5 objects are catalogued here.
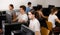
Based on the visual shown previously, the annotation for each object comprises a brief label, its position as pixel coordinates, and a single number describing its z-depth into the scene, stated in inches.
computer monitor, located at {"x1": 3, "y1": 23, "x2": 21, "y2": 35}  56.2
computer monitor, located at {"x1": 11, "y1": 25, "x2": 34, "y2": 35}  42.3
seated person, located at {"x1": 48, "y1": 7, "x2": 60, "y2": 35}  98.4
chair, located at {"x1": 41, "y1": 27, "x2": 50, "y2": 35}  66.6
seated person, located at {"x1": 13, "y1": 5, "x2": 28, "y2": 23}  90.5
